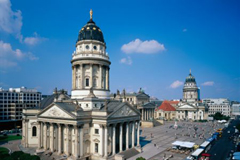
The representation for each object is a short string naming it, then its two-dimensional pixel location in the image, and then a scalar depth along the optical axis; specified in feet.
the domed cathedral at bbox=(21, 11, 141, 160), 120.47
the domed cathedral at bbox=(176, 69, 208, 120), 393.29
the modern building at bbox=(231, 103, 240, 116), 616.88
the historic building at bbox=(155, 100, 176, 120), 407.44
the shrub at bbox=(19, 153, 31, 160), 99.80
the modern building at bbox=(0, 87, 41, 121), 248.73
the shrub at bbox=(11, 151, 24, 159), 103.76
